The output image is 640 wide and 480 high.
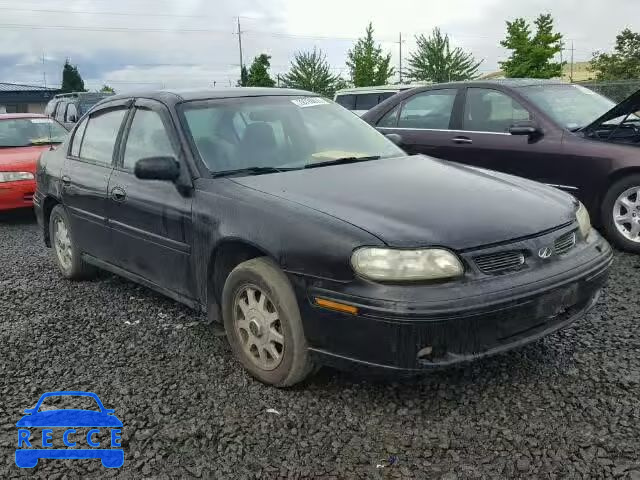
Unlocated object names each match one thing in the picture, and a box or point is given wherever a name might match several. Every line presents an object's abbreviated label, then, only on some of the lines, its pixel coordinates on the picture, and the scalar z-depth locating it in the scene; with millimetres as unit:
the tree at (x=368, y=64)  39938
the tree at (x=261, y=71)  42875
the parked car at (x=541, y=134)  5688
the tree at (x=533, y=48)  34531
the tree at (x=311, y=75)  44156
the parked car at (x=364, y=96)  15681
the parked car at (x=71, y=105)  16953
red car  8328
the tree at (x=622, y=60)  35125
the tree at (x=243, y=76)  50912
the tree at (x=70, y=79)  71438
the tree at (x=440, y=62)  39625
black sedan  2789
